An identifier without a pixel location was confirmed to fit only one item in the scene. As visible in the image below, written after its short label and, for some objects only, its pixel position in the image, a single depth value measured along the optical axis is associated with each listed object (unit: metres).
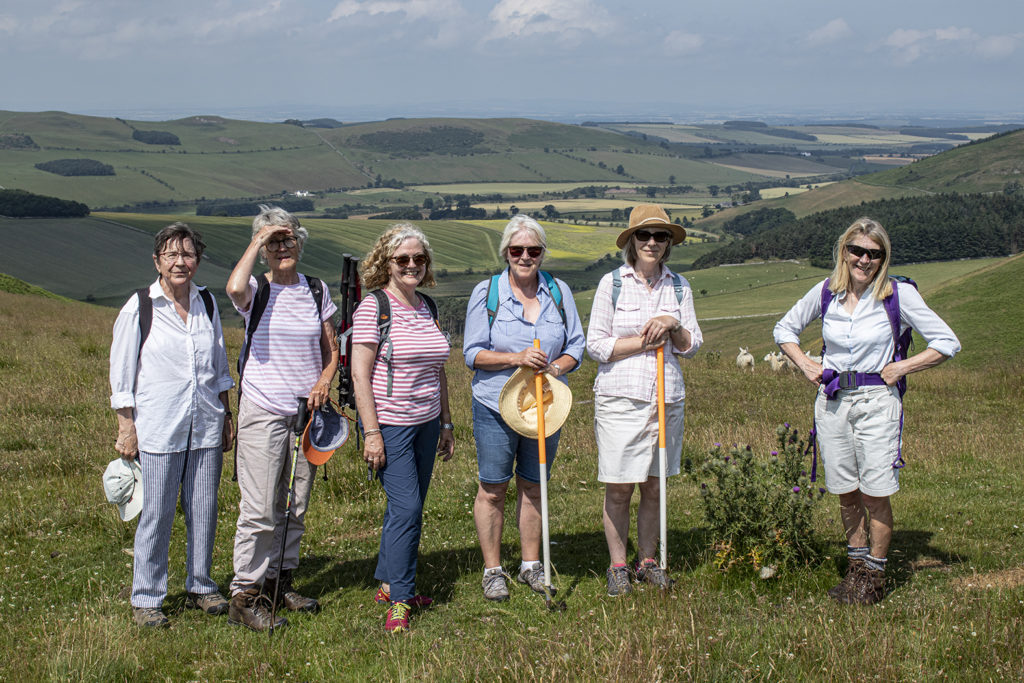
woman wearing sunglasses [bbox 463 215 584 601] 5.50
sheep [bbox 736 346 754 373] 21.59
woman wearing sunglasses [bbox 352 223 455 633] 5.32
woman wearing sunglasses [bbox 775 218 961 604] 5.28
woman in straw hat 5.52
